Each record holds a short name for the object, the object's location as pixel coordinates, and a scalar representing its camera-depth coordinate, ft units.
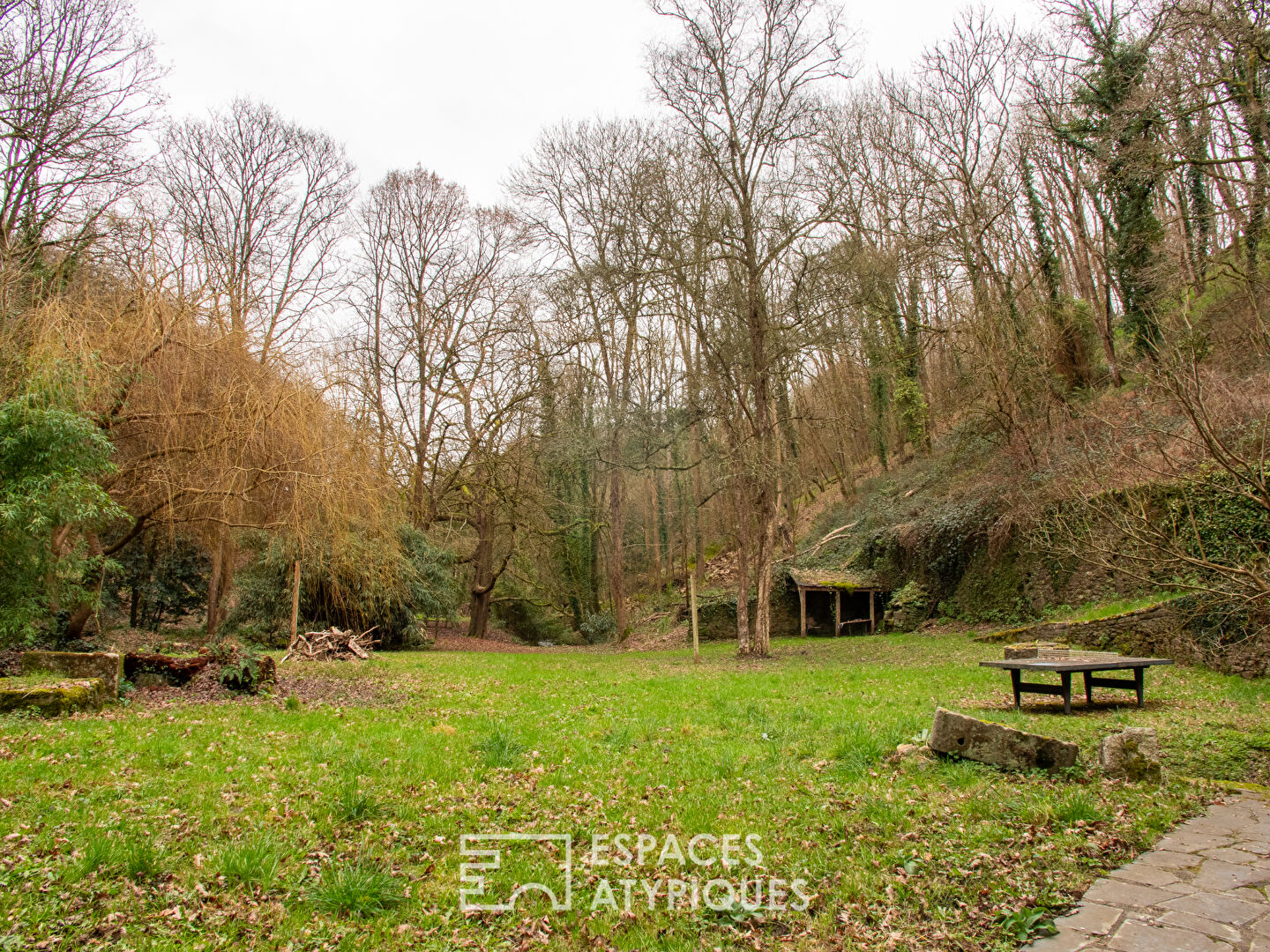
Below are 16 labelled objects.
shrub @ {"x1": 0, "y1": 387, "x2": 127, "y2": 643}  25.94
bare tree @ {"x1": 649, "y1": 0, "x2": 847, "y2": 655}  56.13
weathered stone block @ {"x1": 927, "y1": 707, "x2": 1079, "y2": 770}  17.60
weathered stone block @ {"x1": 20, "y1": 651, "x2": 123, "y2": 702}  26.16
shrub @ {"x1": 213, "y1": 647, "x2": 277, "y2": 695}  29.78
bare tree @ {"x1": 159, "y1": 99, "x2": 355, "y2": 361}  65.46
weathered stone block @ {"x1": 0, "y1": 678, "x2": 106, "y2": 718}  22.61
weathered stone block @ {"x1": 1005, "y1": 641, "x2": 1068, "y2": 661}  30.88
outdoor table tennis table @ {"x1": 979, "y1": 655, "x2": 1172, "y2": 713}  24.71
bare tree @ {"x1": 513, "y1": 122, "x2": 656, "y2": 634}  73.05
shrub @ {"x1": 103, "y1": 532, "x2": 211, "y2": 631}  57.41
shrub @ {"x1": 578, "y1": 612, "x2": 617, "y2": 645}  90.84
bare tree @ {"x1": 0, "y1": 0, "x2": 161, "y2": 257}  44.37
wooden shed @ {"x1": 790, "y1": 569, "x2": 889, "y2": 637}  72.02
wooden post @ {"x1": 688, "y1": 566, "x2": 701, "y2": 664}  54.95
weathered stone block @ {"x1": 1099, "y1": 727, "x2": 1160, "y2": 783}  16.56
